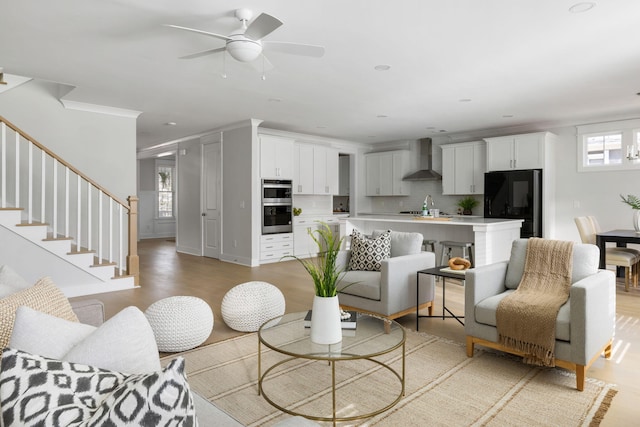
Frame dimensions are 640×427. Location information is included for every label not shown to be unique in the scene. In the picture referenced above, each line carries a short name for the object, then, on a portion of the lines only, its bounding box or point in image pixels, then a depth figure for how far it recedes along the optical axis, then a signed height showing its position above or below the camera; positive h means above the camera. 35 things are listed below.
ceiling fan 2.93 +1.25
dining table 4.91 -0.39
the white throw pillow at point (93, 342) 1.07 -0.37
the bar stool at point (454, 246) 5.50 -0.57
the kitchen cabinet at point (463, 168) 7.79 +0.79
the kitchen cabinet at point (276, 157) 7.21 +0.93
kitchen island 5.20 -0.34
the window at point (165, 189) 12.22 +0.56
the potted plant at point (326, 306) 2.23 -0.55
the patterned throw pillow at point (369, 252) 3.93 -0.44
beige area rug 2.16 -1.11
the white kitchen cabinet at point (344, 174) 10.60 +0.88
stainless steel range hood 8.55 +0.86
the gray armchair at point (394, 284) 3.46 -0.69
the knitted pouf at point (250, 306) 3.50 -0.87
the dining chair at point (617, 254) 5.06 -0.61
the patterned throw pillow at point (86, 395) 0.82 -0.41
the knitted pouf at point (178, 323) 3.04 -0.89
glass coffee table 2.13 -1.09
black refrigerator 6.89 +0.16
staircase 4.51 -0.30
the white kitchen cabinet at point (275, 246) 7.28 -0.72
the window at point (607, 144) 6.40 +1.02
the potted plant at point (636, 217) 5.07 -0.13
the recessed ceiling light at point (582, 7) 2.83 +1.43
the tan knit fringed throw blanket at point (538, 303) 2.57 -0.65
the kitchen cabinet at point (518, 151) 6.89 +0.99
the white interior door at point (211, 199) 7.91 +0.17
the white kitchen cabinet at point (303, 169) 7.98 +0.78
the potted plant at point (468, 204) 8.05 +0.06
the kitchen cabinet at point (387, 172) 9.05 +0.80
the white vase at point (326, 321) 2.23 -0.63
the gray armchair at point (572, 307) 2.44 -0.67
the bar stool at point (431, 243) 5.85 -0.52
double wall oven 7.30 +0.03
